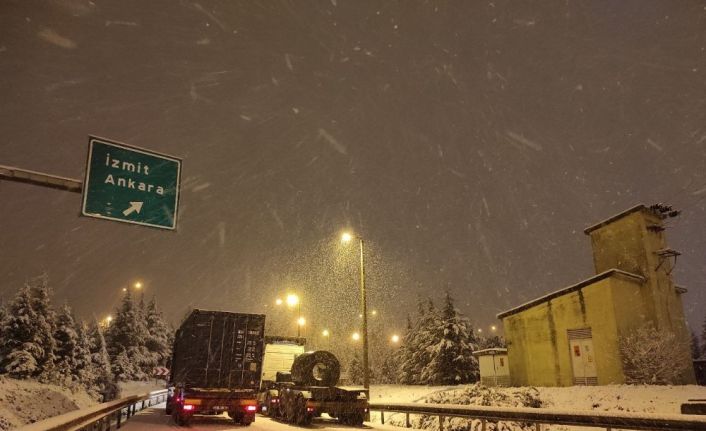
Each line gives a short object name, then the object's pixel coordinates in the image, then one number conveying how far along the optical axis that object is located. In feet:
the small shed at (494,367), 115.14
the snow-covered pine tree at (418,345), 177.06
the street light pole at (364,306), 69.77
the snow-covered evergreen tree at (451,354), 157.48
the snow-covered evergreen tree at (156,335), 231.77
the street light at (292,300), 103.24
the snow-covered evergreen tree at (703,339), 247.09
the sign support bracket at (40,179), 35.19
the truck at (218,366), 54.08
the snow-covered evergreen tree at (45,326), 136.36
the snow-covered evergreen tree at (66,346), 140.97
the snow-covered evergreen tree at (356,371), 203.92
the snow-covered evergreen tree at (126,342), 196.13
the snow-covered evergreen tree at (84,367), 147.02
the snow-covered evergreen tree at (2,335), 131.47
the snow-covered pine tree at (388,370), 231.50
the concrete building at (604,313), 83.56
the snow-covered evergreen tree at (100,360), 174.11
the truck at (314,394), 54.65
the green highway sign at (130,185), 40.75
